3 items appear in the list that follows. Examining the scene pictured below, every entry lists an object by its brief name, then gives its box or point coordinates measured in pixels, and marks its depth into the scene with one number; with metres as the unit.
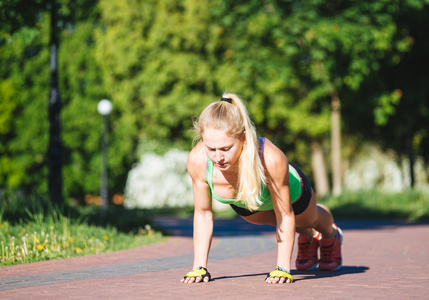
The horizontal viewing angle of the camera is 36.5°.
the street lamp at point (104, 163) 20.20
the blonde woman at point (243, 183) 4.76
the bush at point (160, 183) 28.30
